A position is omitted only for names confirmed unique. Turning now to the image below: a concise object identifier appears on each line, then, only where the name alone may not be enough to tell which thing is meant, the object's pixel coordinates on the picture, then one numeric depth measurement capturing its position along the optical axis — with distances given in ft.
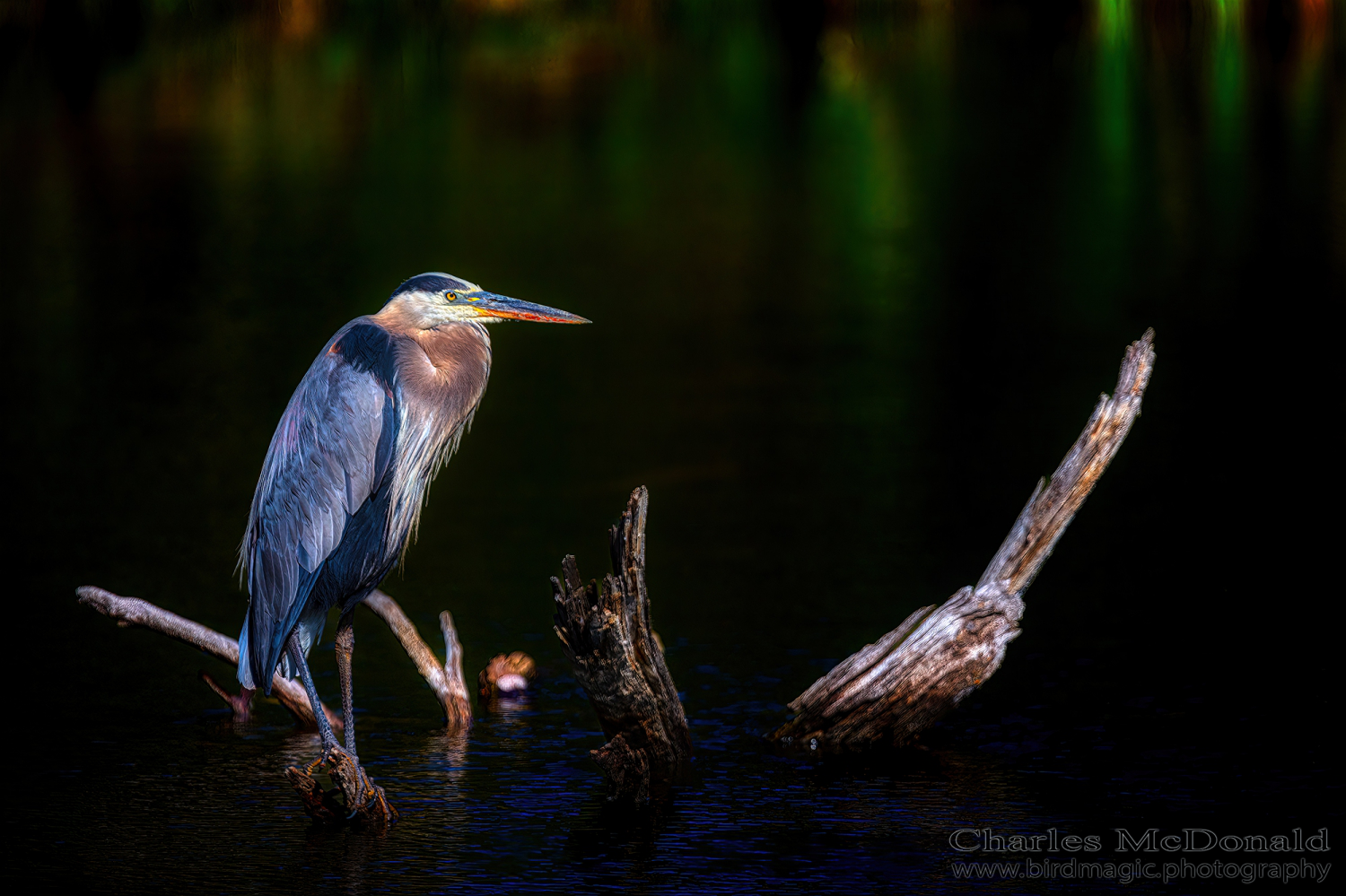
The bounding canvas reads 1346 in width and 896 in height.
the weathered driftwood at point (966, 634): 43.04
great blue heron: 41.24
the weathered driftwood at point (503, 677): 49.52
